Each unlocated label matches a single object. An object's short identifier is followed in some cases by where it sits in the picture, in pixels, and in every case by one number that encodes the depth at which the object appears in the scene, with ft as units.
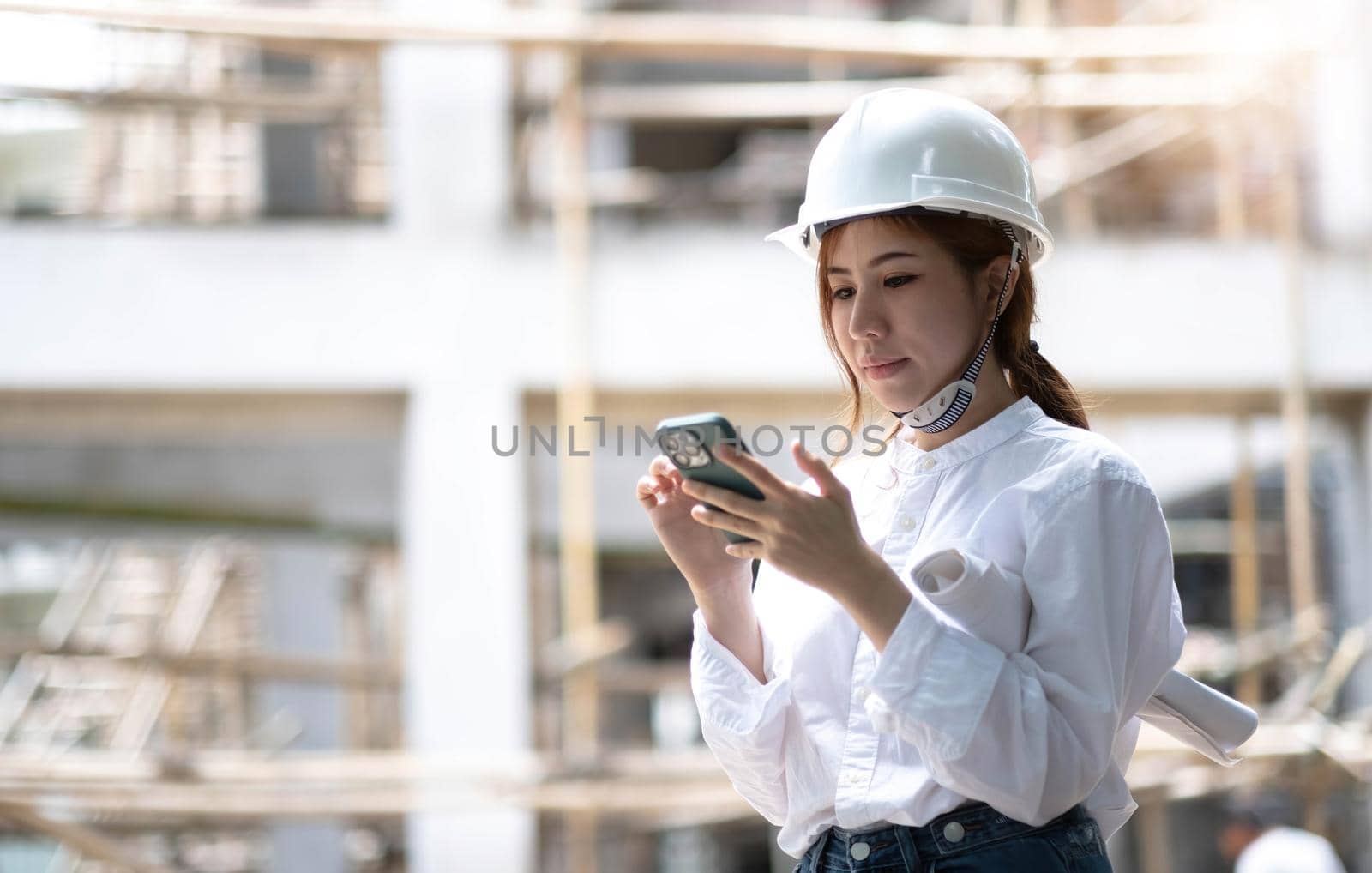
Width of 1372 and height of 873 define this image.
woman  8.26
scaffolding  30.01
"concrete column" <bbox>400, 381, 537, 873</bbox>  32.01
